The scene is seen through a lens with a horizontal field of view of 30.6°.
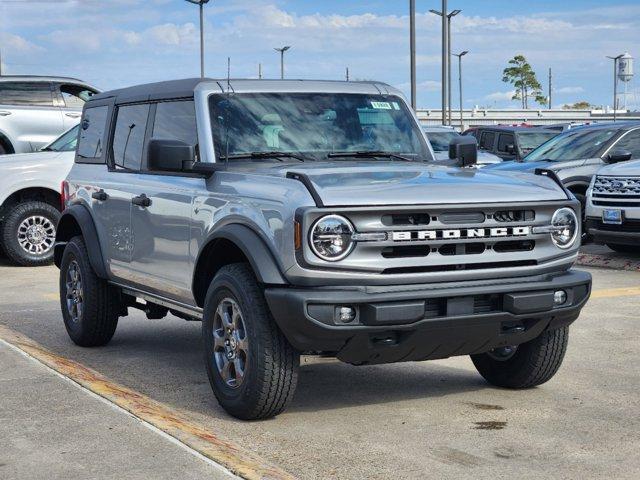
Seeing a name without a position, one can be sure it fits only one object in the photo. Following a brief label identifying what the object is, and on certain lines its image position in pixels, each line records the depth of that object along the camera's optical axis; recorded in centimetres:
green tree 12056
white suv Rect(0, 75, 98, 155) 1833
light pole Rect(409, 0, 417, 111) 2993
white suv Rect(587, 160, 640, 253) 1368
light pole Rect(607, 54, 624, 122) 8604
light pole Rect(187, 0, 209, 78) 4050
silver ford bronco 571
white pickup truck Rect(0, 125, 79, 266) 1489
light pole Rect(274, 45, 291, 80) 5656
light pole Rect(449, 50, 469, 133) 7681
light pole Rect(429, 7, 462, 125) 3634
